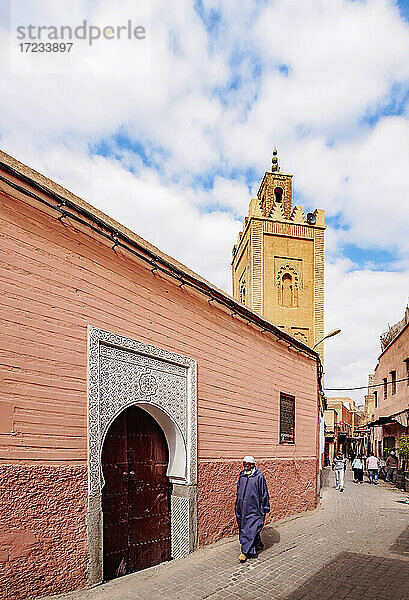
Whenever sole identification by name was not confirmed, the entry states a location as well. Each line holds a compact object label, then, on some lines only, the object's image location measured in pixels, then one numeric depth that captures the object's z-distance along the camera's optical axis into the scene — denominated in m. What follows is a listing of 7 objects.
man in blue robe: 7.24
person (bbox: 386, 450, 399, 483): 21.20
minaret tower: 29.11
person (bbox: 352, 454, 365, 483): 23.17
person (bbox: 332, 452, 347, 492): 18.84
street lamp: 16.81
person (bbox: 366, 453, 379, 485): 21.55
